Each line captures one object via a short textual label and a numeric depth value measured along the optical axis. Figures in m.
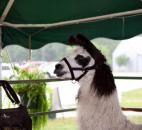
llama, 2.67
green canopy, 4.35
